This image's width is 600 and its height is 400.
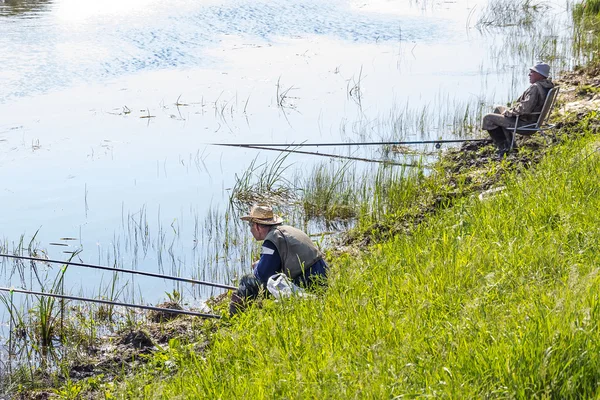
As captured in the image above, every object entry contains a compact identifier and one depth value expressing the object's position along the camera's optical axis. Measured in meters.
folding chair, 17.52
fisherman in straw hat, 11.07
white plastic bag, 10.25
